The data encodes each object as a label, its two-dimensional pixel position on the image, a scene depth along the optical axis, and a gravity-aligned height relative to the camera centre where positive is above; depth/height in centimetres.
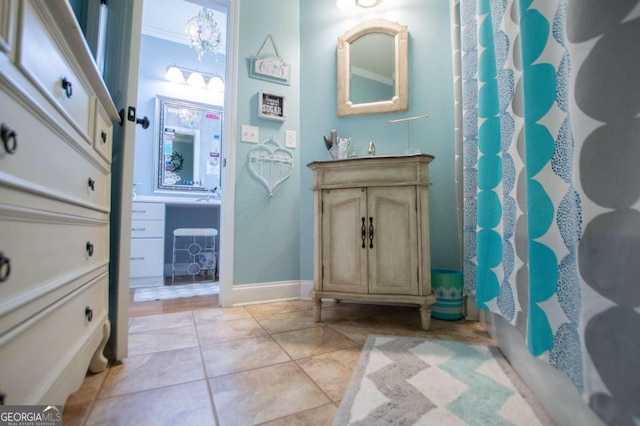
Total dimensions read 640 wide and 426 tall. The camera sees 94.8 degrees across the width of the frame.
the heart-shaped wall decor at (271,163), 209 +49
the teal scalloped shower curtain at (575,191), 46 +8
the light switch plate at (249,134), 207 +68
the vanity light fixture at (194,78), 339 +181
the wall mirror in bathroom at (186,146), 332 +99
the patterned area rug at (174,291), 228 -52
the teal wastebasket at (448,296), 164 -36
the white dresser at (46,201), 43 +6
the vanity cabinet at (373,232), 149 -1
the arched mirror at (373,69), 200 +114
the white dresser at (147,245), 263 -13
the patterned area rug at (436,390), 77 -49
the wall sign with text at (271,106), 211 +91
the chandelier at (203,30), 280 +193
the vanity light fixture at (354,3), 206 +163
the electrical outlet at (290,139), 218 +68
